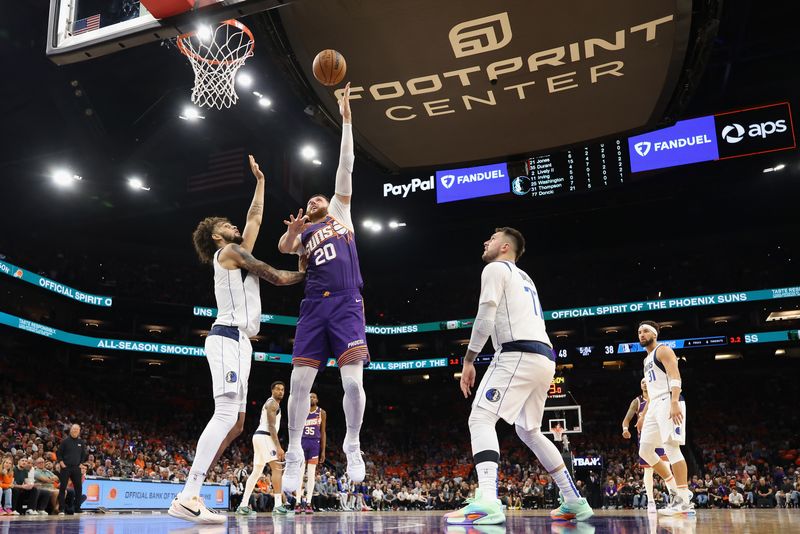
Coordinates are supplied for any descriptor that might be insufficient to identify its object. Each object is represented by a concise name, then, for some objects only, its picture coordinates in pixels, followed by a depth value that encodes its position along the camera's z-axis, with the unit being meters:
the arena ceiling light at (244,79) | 18.85
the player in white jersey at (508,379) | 4.77
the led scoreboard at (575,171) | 20.98
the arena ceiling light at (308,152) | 24.65
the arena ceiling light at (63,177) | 21.81
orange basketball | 6.61
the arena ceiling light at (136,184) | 23.09
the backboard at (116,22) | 6.54
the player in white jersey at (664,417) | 7.98
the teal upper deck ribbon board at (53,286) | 25.03
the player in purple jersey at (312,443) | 12.13
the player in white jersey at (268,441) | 10.98
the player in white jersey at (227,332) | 5.29
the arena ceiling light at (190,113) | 20.59
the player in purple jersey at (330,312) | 5.70
